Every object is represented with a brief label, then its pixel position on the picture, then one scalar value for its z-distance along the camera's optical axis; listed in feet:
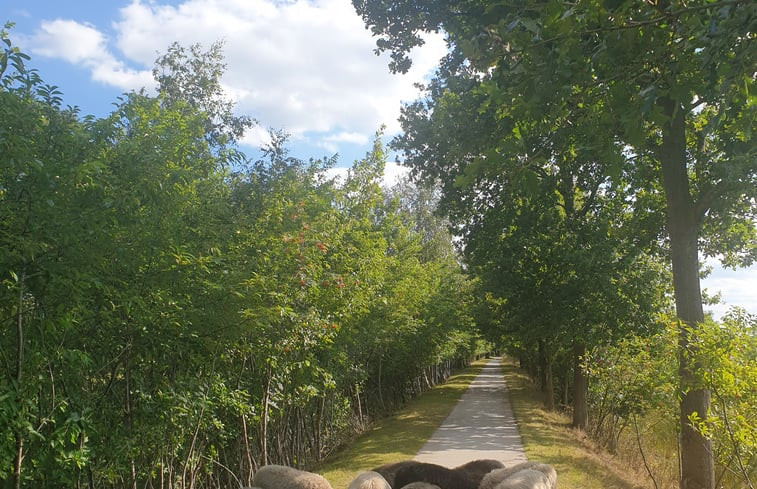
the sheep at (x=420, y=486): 24.32
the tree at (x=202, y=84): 72.13
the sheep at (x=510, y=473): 24.39
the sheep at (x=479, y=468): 26.68
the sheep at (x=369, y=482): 23.27
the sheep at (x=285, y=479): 24.22
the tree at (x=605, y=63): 12.08
